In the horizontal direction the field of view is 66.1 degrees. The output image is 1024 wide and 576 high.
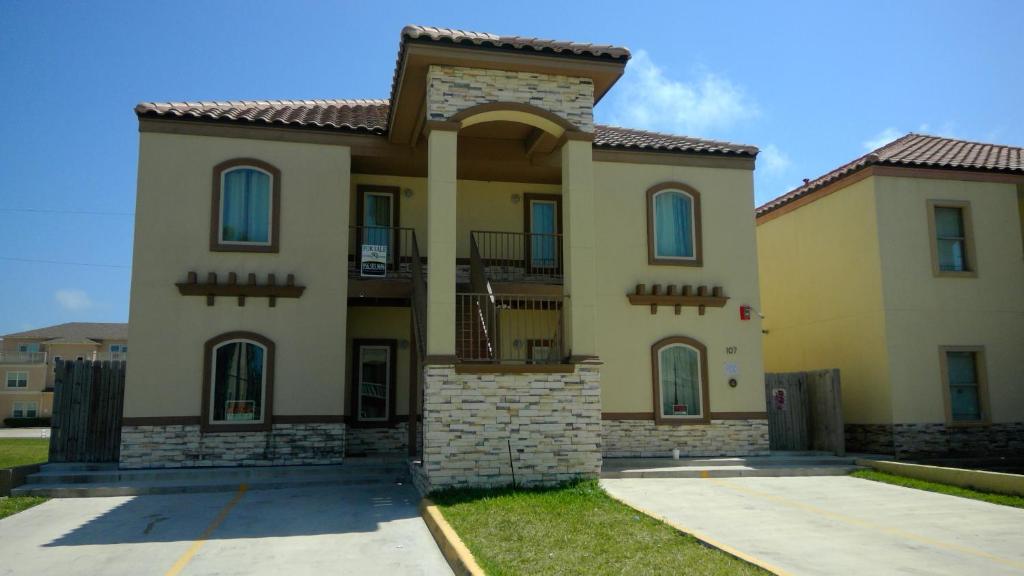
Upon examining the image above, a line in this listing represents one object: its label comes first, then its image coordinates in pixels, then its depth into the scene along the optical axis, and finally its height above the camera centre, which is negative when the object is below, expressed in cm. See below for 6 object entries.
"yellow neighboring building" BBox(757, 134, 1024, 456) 1725 +219
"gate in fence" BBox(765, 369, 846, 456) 1747 -25
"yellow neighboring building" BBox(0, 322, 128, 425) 6103 +400
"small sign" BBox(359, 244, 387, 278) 1602 +283
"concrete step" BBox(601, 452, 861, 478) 1434 -127
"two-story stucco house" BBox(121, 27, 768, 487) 1239 +240
